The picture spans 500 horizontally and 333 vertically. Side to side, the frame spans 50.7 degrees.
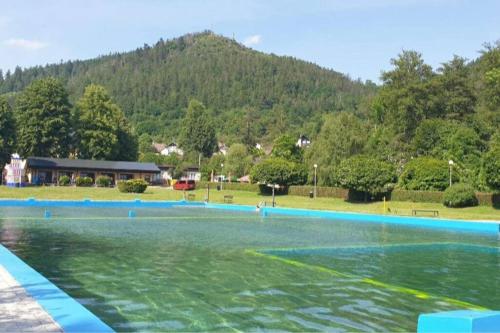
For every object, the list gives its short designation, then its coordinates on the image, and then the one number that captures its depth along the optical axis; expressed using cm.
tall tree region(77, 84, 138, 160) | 6481
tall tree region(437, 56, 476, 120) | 5581
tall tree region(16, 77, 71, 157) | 6141
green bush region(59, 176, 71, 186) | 5475
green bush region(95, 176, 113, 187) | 5589
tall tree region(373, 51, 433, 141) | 5569
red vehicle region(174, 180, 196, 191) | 6017
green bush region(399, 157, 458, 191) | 4162
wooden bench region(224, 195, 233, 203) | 4575
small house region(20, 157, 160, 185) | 5872
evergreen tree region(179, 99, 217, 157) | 10806
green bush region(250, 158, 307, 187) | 5191
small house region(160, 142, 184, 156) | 12850
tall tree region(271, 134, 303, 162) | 6719
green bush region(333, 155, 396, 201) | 4250
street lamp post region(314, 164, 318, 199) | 4852
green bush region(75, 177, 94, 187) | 5450
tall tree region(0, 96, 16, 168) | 5731
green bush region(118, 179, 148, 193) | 4881
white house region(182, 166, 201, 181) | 9388
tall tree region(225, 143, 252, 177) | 7300
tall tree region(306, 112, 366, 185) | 4988
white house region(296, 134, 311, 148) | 10306
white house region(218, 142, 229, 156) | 12469
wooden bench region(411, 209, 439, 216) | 3349
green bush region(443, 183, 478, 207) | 3650
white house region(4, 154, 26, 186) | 5122
